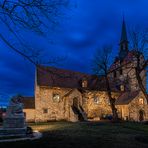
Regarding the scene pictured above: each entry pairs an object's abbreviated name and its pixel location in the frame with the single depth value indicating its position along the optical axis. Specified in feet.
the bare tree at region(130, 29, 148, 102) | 45.84
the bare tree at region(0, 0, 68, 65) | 13.22
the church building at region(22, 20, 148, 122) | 85.06
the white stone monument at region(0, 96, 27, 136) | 30.33
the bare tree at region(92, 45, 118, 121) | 66.31
